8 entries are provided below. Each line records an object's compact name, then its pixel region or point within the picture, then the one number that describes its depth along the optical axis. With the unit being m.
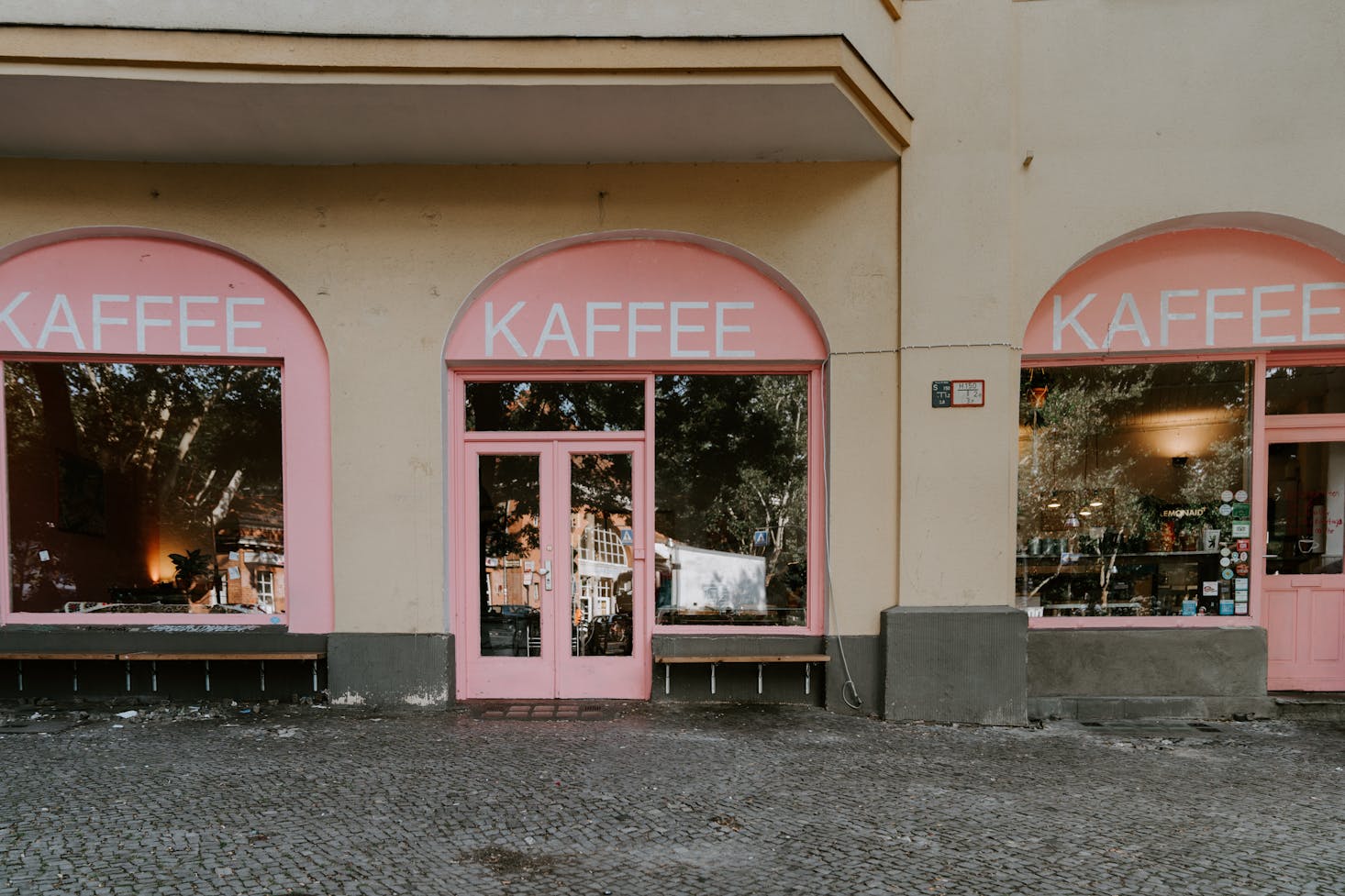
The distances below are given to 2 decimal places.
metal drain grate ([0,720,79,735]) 5.41
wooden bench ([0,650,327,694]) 5.99
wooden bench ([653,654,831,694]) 5.99
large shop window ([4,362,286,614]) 6.31
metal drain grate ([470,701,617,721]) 5.81
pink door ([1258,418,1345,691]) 6.25
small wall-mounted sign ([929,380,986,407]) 5.78
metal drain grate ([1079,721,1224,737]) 5.61
